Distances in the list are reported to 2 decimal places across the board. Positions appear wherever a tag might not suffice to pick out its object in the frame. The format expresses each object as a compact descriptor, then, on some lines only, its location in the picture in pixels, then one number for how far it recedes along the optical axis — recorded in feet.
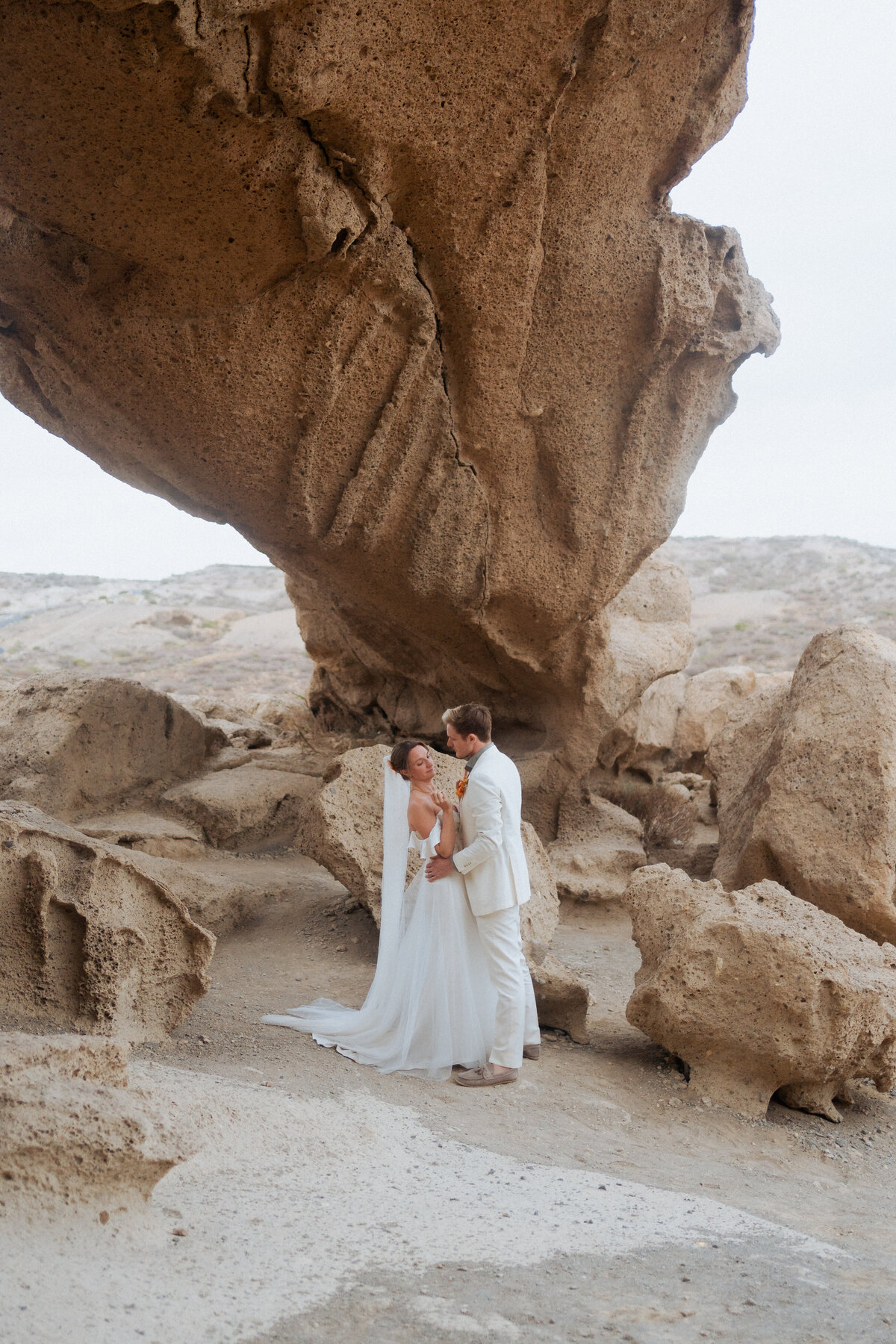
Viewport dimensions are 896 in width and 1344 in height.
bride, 12.93
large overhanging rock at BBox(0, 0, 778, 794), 12.35
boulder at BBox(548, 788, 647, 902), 22.62
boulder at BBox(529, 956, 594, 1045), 14.42
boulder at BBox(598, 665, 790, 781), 27.50
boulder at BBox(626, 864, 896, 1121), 12.61
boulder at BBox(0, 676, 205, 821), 21.57
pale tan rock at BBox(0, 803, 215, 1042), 11.64
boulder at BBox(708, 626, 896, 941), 17.74
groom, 12.67
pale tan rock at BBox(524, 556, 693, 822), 23.89
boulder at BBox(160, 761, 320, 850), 22.36
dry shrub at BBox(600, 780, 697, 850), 26.25
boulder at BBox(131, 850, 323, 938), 18.17
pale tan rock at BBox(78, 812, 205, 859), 20.29
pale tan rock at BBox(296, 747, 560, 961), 17.04
